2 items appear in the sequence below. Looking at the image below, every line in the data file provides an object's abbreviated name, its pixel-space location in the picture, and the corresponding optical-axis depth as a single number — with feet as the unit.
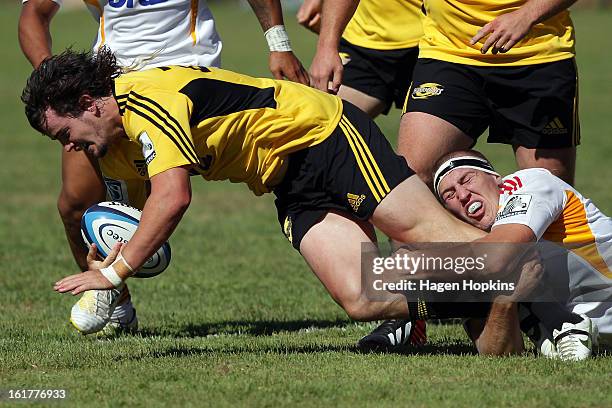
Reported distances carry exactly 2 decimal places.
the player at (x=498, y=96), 41.86
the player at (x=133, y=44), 44.45
